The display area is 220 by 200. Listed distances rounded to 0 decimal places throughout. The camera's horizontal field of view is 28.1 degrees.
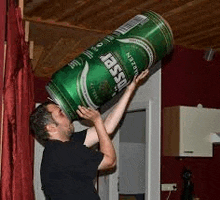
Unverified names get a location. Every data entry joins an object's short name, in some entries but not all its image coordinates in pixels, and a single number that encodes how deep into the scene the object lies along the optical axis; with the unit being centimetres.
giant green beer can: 205
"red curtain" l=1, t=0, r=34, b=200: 197
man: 203
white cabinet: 395
